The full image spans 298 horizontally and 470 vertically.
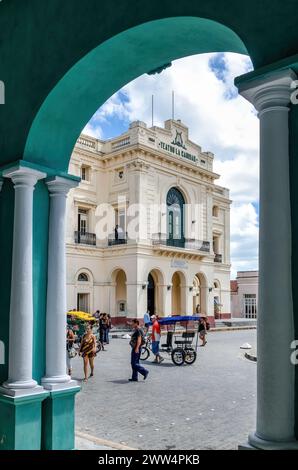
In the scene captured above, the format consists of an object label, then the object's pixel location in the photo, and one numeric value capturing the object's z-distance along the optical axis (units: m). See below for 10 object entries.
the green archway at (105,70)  4.79
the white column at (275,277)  3.41
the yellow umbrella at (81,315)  21.50
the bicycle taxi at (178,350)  15.31
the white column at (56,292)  5.80
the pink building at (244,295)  45.88
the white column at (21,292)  5.52
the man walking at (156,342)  15.77
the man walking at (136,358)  12.30
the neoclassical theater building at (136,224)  30.28
